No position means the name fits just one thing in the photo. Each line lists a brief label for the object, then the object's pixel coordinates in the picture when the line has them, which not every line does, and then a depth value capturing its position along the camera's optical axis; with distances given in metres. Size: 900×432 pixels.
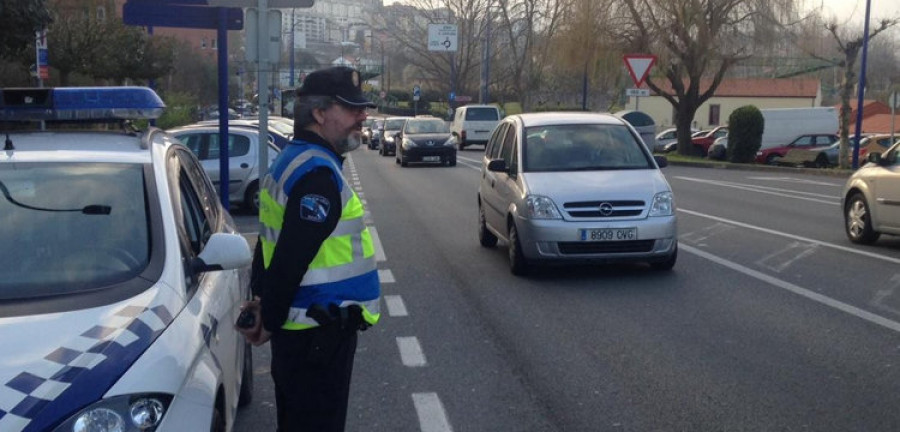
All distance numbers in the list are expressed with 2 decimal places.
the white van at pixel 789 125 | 43.91
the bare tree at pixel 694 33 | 37.00
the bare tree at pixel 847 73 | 32.19
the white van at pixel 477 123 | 45.41
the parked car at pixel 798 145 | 39.16
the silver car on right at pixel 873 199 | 12.33
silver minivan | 10.09
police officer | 3.50
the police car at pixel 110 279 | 3.15
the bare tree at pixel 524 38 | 59.91
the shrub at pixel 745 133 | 36.00
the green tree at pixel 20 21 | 14.42
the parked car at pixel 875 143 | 38.62
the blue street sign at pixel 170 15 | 10.45
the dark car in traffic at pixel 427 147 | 31.94
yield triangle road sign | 29.16
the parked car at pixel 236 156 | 17.41
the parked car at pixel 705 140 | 45.34
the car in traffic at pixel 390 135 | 40.78
